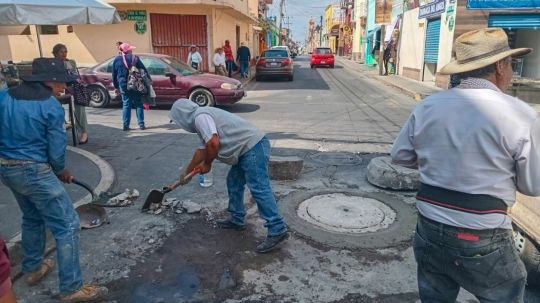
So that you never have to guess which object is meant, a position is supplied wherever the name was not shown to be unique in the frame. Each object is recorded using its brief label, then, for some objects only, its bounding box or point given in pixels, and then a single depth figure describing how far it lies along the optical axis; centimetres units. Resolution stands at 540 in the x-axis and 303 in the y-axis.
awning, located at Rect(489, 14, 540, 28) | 1462
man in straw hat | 172
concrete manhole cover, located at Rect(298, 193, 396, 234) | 418
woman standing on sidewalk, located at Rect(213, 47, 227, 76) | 1647
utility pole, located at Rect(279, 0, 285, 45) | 5649
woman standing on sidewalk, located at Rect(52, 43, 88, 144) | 720
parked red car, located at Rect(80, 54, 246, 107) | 1095
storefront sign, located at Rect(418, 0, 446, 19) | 1618
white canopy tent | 622
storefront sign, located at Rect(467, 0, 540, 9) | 1428
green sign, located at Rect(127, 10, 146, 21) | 1673
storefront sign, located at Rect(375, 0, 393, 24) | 2408
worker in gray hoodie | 347
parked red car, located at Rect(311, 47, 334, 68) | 3052
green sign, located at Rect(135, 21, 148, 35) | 1684
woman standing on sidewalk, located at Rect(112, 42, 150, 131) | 813
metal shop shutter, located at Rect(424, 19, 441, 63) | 1722
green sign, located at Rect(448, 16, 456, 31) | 1490
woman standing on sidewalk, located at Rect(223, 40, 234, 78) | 1806
